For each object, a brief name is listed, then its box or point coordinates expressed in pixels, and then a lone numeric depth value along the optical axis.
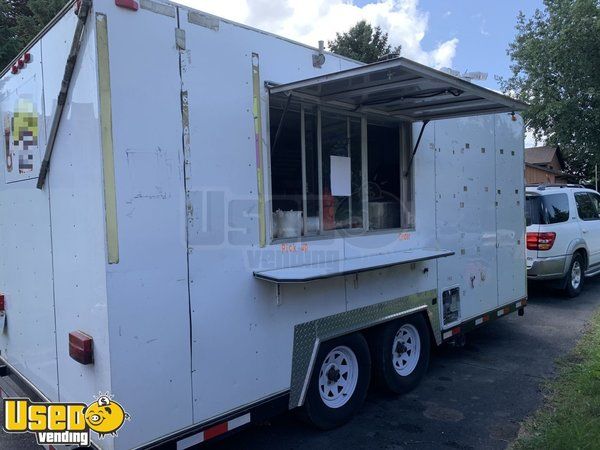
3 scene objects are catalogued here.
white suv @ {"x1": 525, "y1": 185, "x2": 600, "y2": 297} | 8.58
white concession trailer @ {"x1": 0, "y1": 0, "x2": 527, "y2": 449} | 2.70
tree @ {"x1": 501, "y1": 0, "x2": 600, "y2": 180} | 21.38
